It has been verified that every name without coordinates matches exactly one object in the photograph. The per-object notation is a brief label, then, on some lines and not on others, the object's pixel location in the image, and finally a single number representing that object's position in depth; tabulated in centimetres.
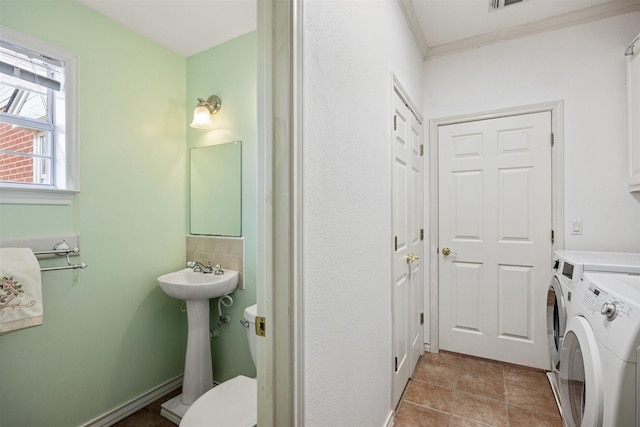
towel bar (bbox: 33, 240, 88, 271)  162
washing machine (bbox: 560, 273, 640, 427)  99
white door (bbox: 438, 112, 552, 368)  229
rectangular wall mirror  223
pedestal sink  194
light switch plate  216
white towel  134
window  159
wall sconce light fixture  218
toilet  135
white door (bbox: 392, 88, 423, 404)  181
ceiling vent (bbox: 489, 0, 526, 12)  202
